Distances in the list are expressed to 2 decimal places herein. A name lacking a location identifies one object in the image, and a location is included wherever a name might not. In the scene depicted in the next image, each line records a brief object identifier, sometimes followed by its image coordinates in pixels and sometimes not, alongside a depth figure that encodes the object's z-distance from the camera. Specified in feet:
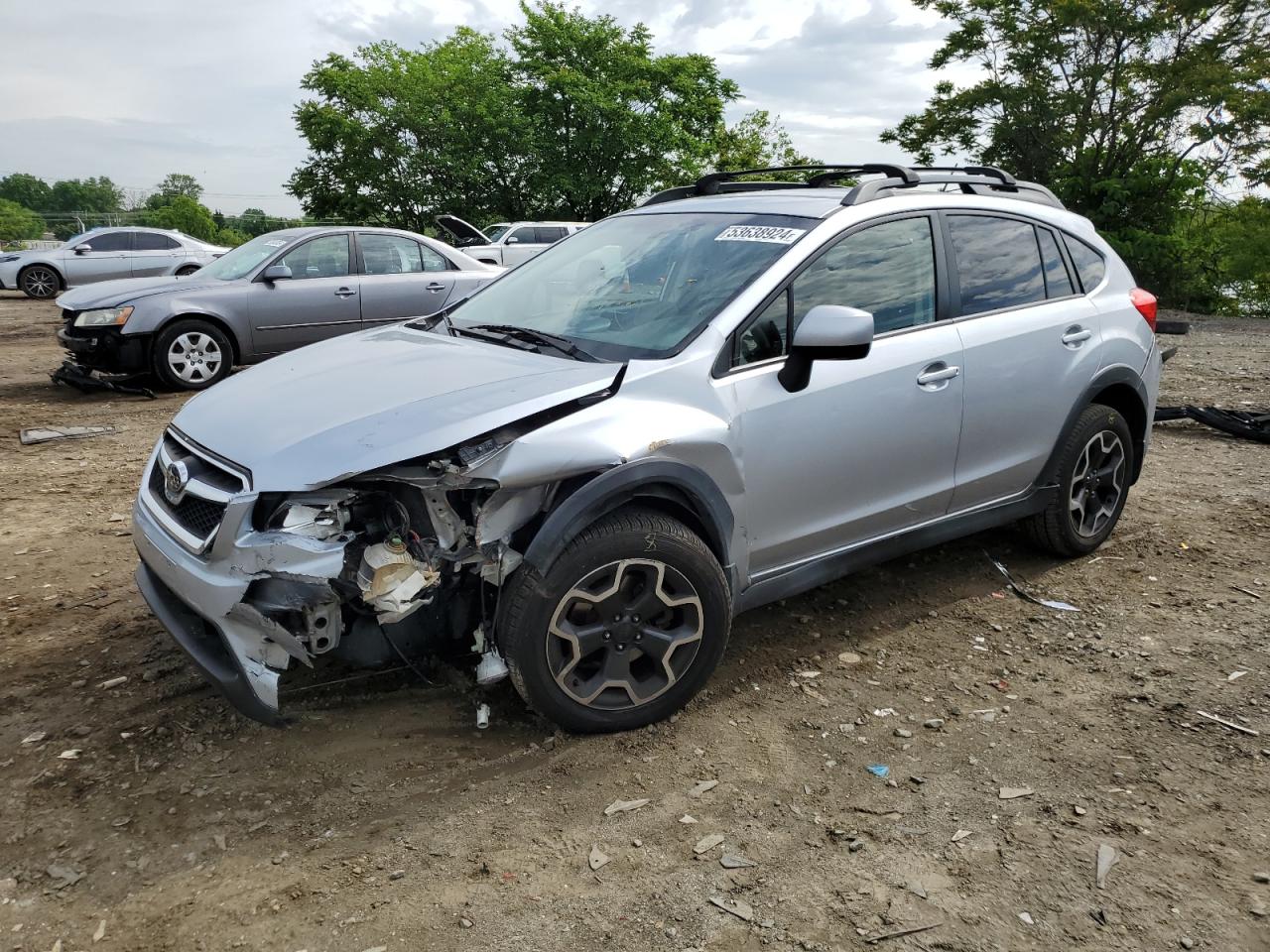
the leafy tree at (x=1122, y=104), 66.95
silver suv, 9.46
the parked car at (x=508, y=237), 35.47
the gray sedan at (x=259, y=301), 29.40
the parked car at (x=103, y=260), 63.10
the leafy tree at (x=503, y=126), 103.09
